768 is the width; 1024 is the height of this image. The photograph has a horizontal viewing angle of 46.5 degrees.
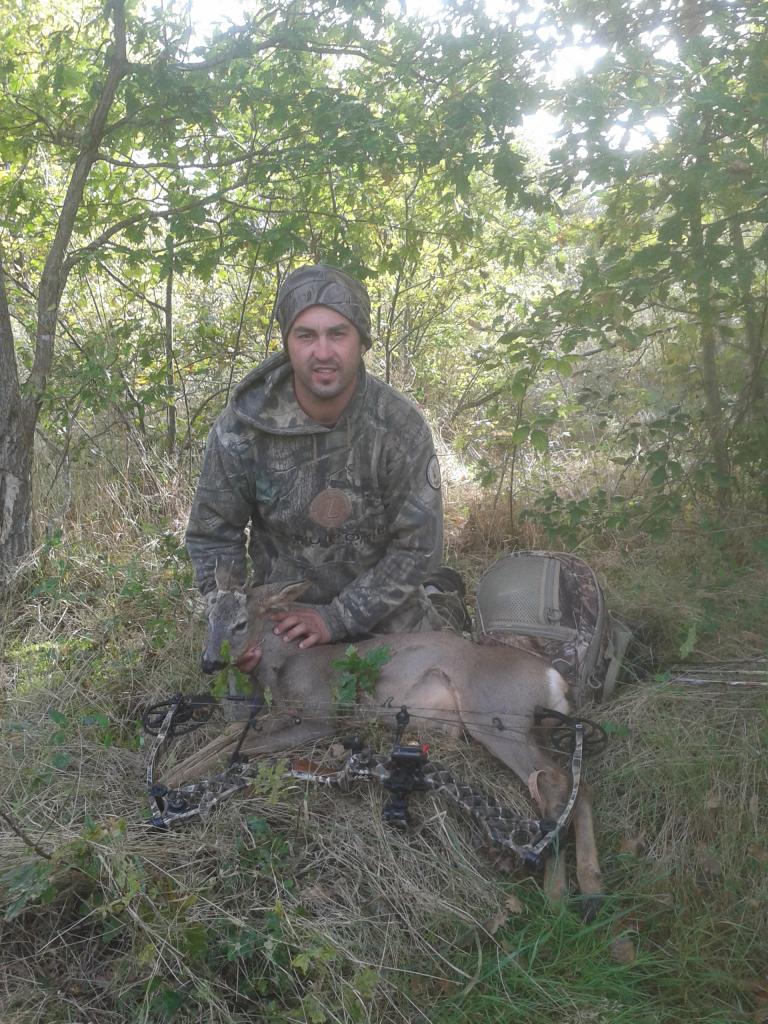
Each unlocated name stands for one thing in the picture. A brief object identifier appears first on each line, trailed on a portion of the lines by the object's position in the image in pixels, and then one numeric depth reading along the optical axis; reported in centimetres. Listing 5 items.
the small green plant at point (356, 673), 348
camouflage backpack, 381
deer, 338
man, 381
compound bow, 297
